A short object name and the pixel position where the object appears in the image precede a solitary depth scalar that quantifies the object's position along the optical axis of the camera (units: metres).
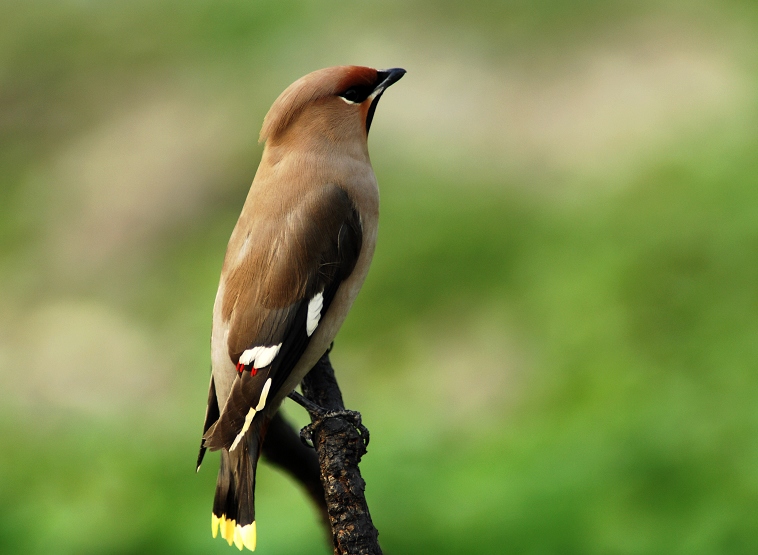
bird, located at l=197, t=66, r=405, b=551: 5.73
